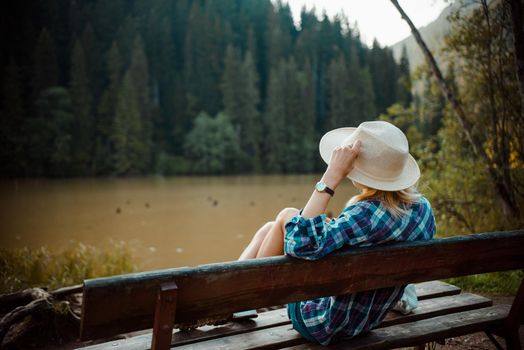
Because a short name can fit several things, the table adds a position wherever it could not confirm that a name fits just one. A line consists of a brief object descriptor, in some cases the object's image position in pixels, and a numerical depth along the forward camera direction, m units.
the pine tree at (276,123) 40.81
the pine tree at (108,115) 36.22
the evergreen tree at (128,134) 36.31
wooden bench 1.29
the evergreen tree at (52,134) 33.12
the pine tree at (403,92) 41.06
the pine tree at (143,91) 39.12
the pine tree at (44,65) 35.75
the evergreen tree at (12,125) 31.03
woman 1.58
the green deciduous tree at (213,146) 38.94
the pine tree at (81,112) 35.47
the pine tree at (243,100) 41.47
